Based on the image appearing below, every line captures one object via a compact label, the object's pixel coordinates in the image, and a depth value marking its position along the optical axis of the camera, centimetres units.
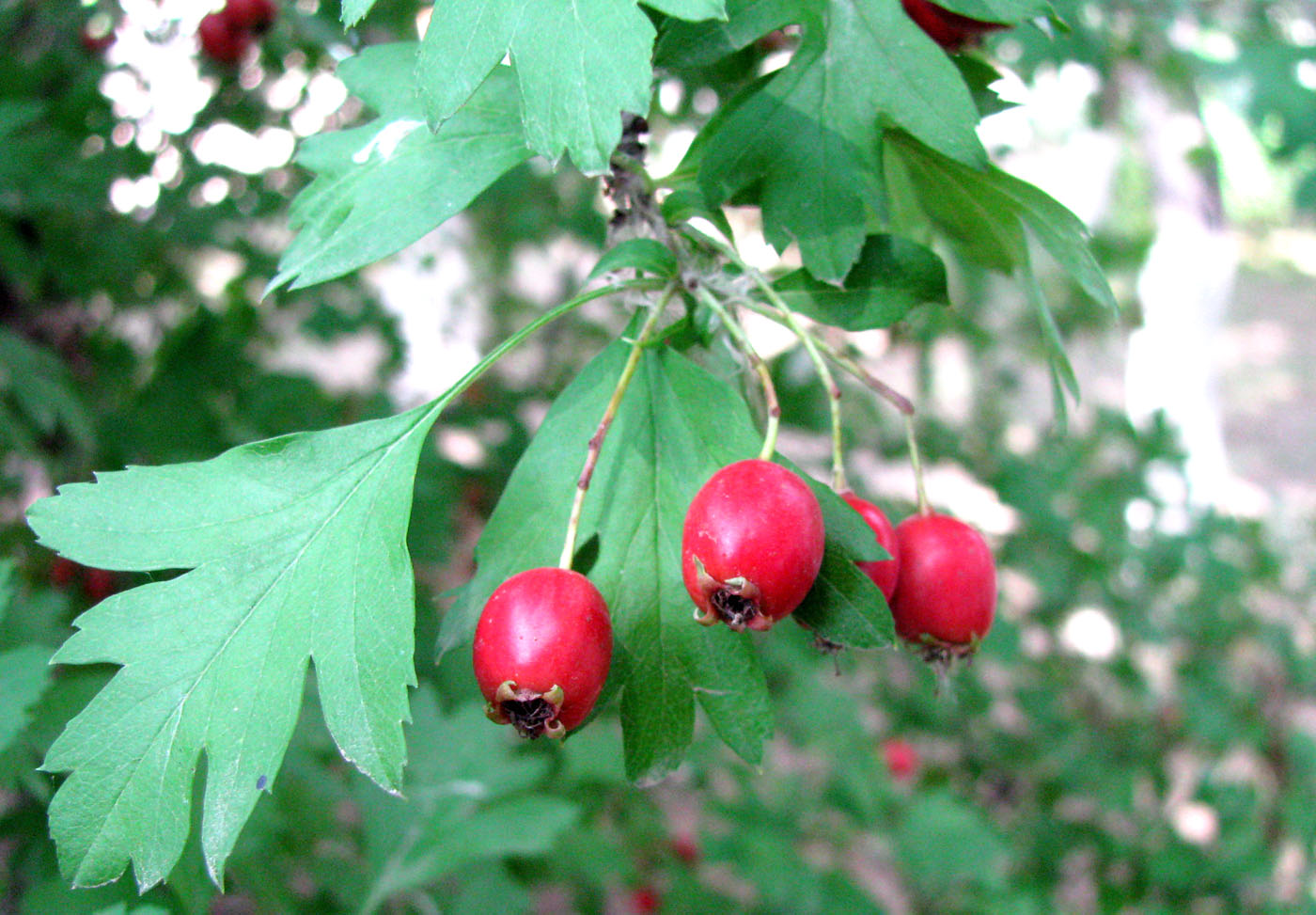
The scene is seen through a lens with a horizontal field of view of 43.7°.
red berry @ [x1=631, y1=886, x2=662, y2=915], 36
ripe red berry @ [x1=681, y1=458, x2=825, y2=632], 11
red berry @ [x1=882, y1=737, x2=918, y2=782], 39
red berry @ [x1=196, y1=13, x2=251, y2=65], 23
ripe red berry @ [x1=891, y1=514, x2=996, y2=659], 13
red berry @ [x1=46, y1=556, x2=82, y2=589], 26
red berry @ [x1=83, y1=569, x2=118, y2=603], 24
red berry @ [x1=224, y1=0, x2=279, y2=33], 23
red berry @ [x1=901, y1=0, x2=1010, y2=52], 13
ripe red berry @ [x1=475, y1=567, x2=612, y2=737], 11
